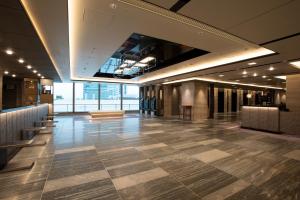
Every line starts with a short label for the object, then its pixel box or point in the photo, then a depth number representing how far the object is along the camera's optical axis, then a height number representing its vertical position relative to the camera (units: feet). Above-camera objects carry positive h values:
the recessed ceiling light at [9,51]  15.37 +4.76
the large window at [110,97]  54.49 +0.85
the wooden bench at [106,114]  37.91 -3.61
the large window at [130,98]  58.54 +0.58
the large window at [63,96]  50.37 +0.89
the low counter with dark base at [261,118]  23.20 -2.80
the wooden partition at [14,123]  10.77 -2.08
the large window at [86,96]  51.78 +1.01
